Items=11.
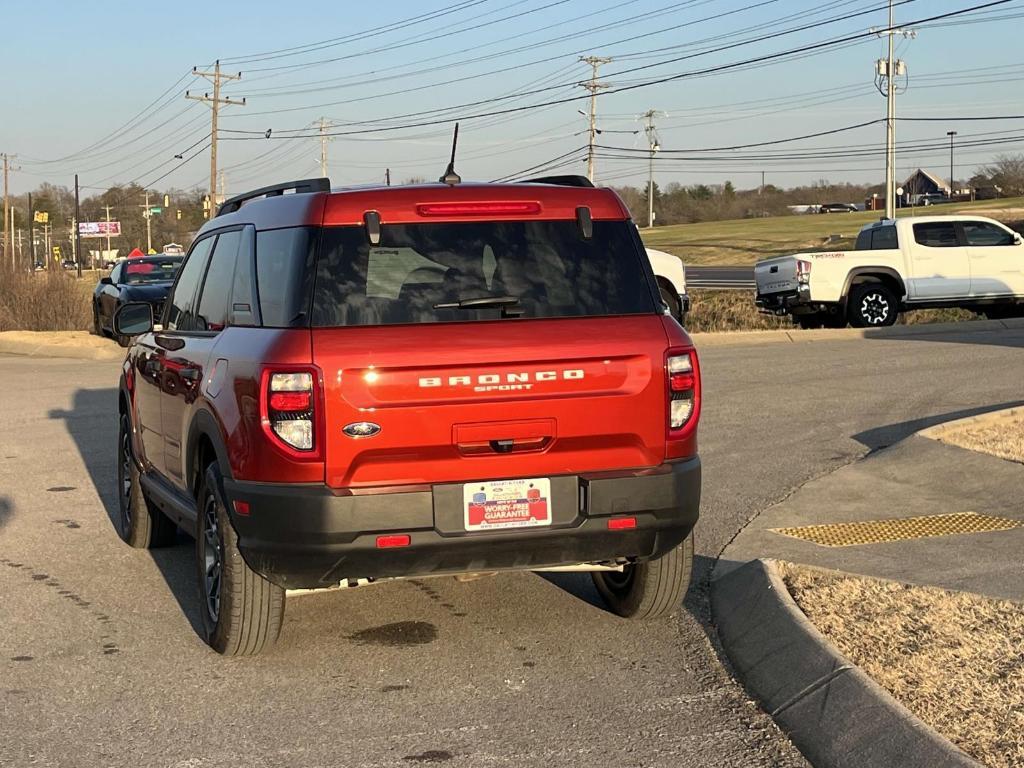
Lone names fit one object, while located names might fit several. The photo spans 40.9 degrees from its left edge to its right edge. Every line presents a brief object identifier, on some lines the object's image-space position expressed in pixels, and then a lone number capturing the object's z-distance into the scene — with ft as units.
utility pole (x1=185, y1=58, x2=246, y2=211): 203.41
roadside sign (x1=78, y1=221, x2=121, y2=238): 501.97
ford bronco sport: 17.47
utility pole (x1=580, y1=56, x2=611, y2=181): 249.34
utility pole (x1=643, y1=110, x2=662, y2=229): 367.50
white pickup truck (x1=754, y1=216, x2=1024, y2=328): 78.07
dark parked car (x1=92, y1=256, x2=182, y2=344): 81.97
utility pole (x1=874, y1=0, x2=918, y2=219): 192.24
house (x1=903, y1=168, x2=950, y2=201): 567.46
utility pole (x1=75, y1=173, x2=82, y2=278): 328.08
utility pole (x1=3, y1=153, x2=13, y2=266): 329.60
